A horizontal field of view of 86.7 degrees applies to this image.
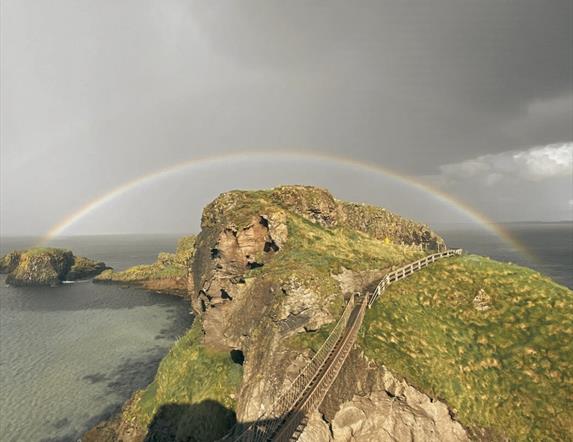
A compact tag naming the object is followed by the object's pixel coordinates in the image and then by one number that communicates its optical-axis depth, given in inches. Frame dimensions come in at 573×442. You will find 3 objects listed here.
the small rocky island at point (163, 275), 4456.2
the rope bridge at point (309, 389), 770.2
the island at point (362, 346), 887.7
